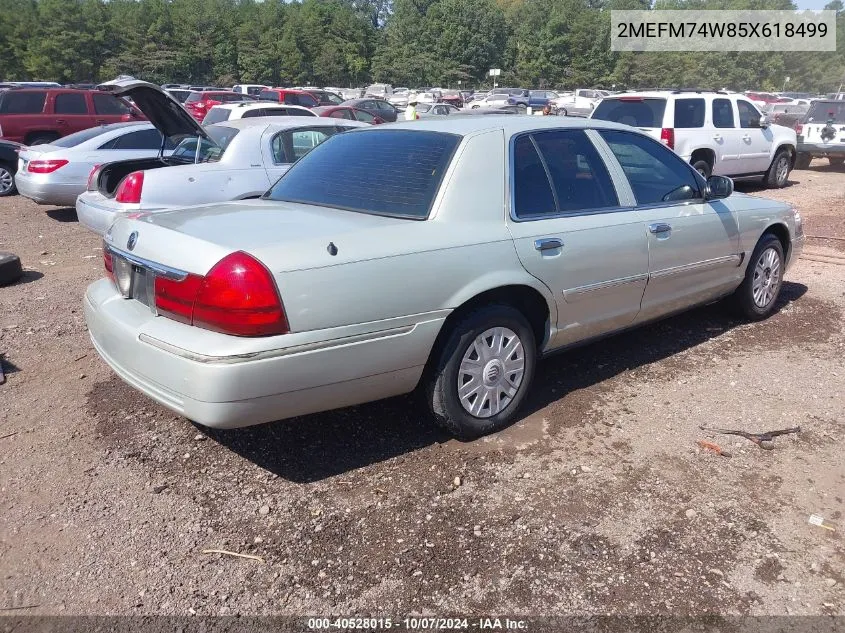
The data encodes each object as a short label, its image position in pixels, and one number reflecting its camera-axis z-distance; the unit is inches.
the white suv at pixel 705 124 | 452.1
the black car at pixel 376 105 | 1046.4
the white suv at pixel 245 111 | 533.6
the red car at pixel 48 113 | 571.8
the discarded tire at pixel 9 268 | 261.6
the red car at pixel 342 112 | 665.0
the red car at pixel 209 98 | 978.7
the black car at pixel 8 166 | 489.1
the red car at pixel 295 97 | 1050.7
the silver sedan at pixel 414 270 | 118.6
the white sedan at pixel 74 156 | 397.8
